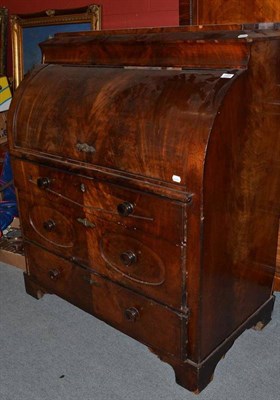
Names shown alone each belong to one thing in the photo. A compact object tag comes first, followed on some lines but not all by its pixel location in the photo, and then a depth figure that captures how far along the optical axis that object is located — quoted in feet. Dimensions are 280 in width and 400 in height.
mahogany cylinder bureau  5.05
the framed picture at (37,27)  9.71
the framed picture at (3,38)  11.59
